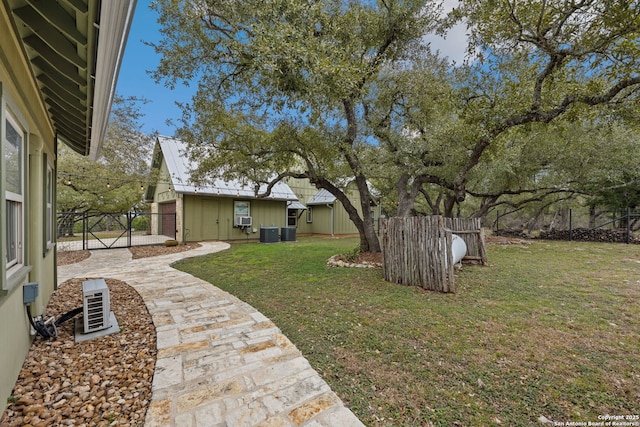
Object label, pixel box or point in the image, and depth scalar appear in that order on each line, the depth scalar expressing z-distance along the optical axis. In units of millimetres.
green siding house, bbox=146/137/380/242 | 12375
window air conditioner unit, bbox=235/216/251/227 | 13875
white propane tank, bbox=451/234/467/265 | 5739
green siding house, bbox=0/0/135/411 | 1857
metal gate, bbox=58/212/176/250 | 11188
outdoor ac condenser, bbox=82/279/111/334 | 3131
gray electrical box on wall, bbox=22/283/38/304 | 2629
